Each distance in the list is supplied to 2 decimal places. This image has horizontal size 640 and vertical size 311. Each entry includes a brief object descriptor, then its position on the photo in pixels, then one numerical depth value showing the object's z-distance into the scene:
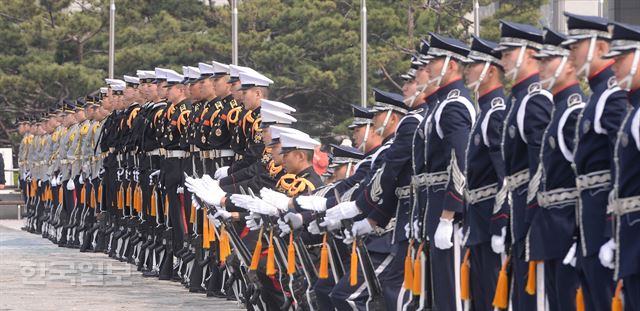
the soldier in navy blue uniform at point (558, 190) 14.60
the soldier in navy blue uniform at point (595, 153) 13.89
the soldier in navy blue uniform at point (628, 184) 13.22
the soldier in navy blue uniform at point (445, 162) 16.79
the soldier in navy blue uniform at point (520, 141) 15.27
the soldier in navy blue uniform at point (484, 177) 16.08
